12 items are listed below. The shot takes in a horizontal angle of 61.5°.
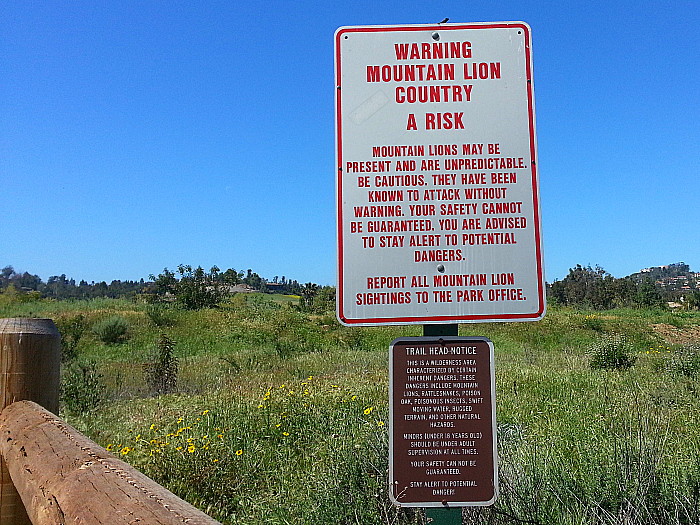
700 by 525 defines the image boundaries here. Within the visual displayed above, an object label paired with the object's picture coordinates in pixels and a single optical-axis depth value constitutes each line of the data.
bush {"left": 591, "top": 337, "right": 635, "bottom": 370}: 10.34
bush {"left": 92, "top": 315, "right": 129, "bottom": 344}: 19.78
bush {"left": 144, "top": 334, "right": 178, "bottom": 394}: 10.30
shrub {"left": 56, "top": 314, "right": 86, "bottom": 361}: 15.66
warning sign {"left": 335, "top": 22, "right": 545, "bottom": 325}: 2.07
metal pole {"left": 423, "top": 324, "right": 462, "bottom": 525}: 2.01
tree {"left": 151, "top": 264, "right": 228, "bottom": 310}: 29.06
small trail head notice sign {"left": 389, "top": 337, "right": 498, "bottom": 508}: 2.00
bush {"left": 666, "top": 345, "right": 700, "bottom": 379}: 9.12
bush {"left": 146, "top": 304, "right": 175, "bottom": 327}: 22.59
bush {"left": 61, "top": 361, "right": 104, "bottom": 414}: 8.70
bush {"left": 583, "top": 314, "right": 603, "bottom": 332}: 21.14
